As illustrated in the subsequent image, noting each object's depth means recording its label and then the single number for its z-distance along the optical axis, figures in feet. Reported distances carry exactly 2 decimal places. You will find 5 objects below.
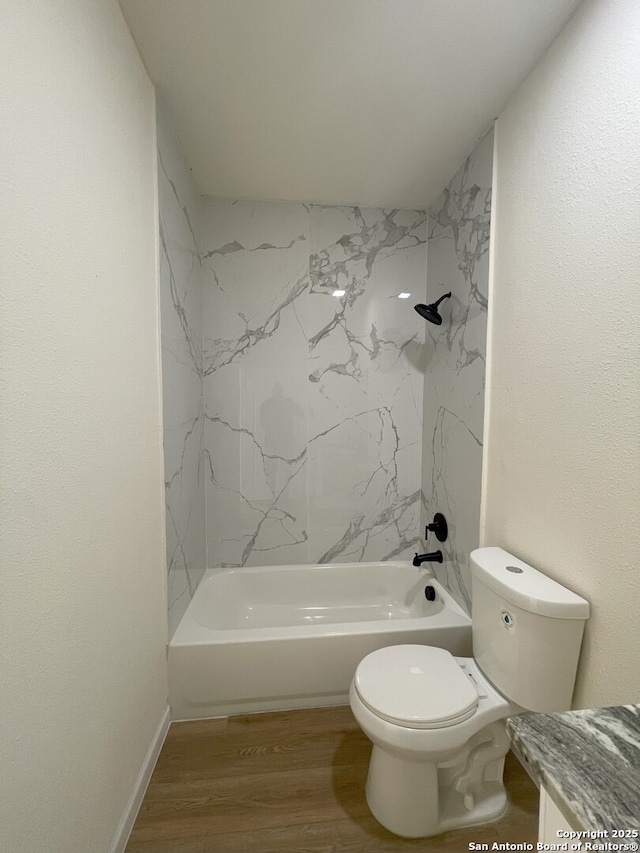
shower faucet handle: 6.69
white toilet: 3.61
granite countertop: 1.49
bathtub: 5.24
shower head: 6.53
